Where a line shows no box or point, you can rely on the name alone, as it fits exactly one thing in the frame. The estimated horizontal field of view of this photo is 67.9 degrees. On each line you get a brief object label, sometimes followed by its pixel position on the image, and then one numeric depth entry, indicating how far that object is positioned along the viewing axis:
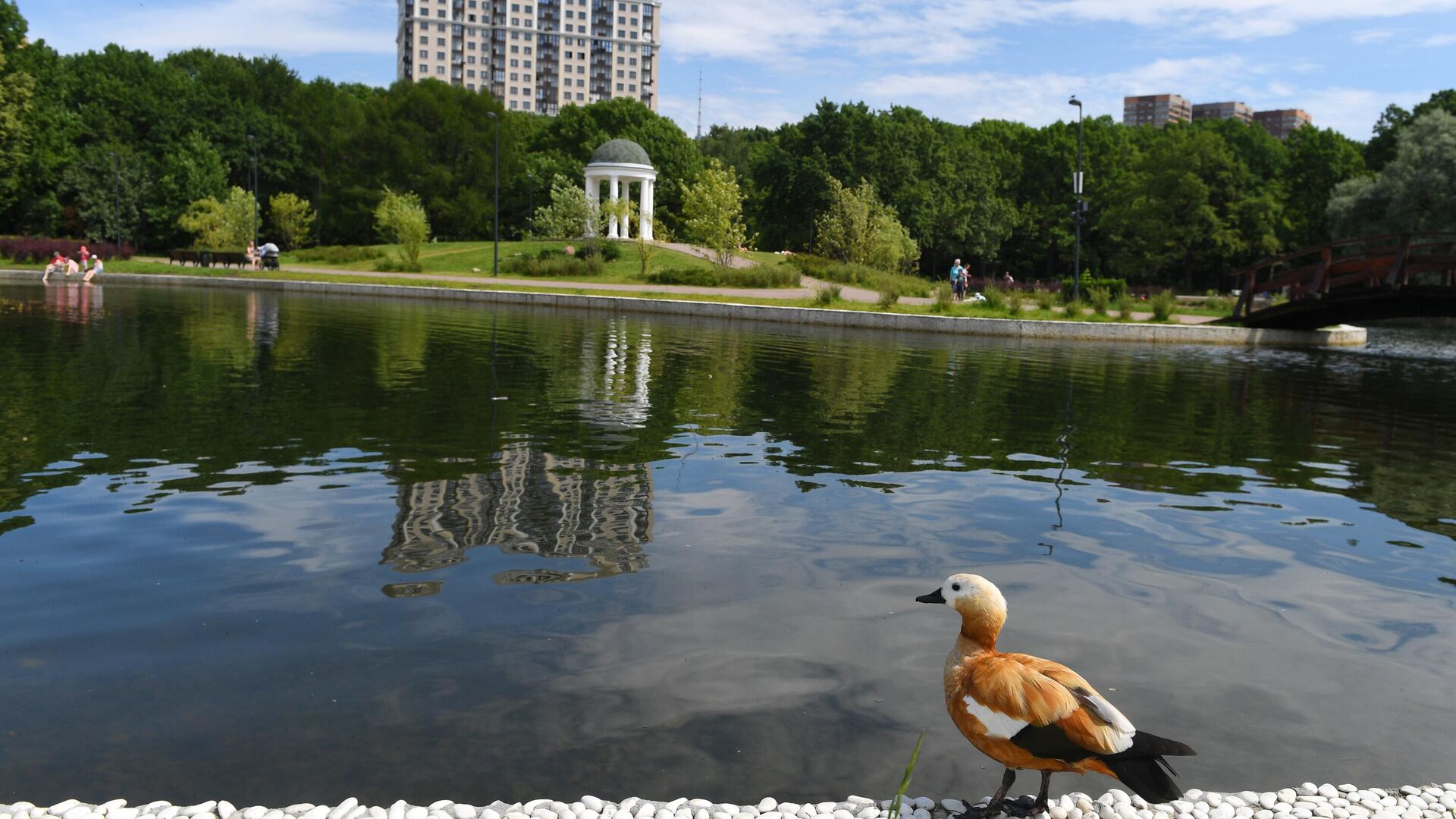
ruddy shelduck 3.20
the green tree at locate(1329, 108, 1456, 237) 45.59
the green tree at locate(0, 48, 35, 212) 53.38
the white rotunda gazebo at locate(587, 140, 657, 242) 58.47
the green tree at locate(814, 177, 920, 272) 48.47
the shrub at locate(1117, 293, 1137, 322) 31.32
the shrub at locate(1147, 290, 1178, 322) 32.00
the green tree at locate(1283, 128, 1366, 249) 68.19
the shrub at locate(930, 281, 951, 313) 32.19
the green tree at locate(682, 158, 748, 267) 47.72
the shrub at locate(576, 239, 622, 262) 51.41
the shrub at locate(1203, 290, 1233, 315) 36.78
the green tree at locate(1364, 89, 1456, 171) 59.06
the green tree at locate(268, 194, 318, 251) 70.12
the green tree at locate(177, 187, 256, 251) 60.44
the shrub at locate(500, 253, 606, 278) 47.22
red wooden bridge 26.27
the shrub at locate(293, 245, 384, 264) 57.16
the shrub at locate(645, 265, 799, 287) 42.53
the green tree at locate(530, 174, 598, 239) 58.00
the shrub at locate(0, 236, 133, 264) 51.53
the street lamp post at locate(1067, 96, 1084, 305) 34.03
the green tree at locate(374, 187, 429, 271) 50.53
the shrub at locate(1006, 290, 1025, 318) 31.72
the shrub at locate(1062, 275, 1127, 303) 43.31
